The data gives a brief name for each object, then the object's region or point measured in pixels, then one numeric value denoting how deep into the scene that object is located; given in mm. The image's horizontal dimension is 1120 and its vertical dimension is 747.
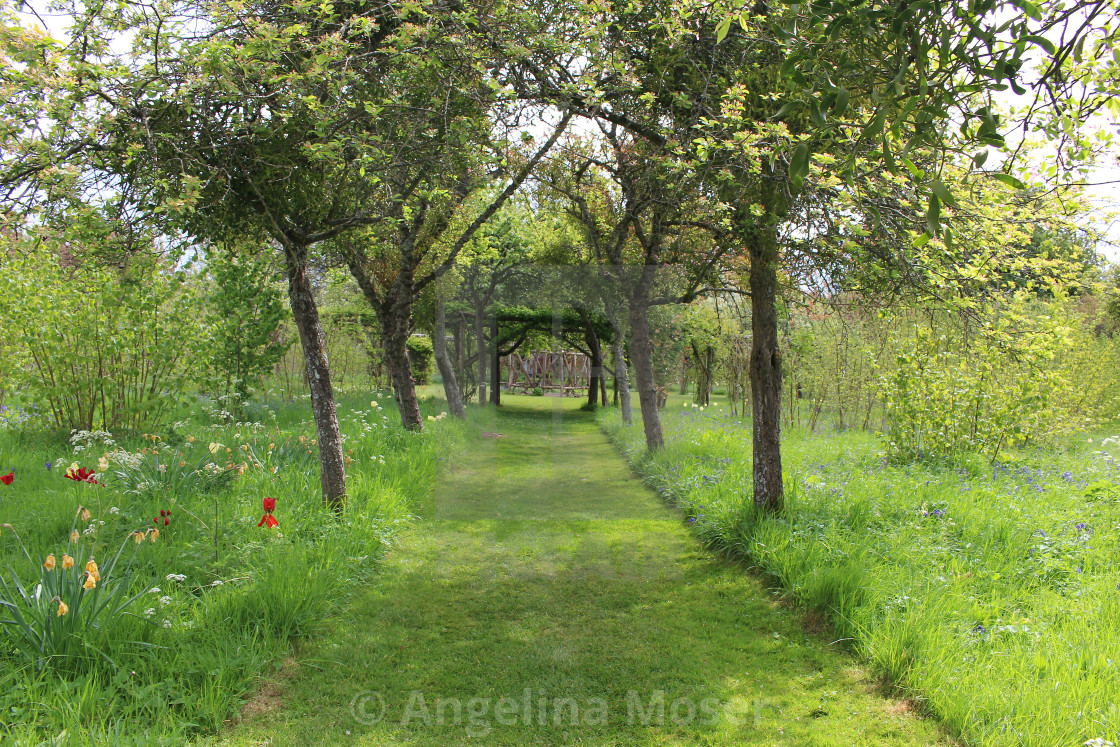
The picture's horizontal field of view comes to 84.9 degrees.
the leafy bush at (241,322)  7660
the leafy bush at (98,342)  6348
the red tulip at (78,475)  3338
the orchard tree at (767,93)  1789
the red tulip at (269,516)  3434
